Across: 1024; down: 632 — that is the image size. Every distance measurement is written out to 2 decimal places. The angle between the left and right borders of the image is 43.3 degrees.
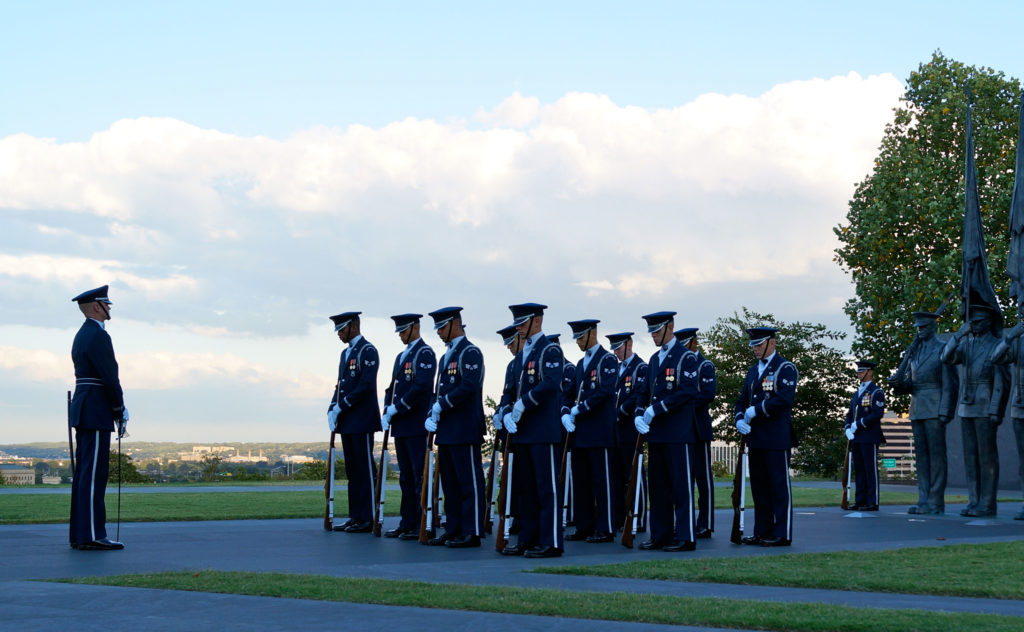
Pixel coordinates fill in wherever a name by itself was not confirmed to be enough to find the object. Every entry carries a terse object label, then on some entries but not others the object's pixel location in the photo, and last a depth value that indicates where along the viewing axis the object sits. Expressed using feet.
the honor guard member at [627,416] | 50.08
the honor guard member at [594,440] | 46.93
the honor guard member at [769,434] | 44.34
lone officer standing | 40.24
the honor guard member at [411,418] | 46.93
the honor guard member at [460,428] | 43.21
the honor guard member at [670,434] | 42.37
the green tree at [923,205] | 104.17
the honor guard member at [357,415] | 49.70
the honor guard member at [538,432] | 40.19
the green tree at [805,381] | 150.92
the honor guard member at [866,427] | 69.82
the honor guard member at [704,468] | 48.60
